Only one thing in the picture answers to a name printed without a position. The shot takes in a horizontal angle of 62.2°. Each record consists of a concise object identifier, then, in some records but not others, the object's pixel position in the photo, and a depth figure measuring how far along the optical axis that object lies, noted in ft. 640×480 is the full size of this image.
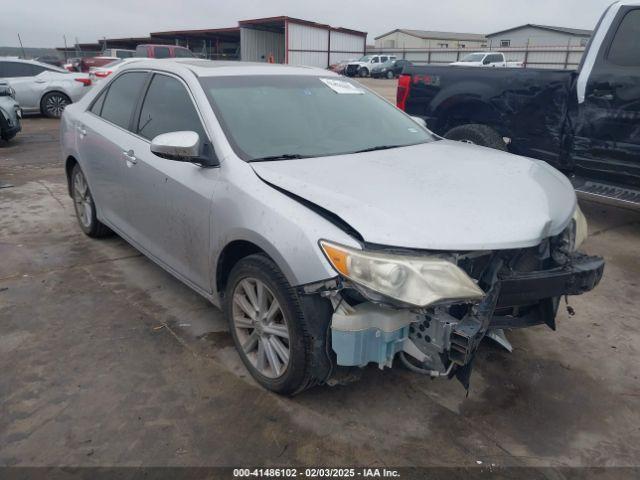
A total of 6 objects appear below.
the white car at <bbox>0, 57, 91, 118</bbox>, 43.39
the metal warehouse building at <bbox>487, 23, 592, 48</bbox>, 163.43
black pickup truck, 16.42
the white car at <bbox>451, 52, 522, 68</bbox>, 93.66
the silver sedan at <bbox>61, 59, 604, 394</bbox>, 7.50
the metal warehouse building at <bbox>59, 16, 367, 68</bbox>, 122.93
